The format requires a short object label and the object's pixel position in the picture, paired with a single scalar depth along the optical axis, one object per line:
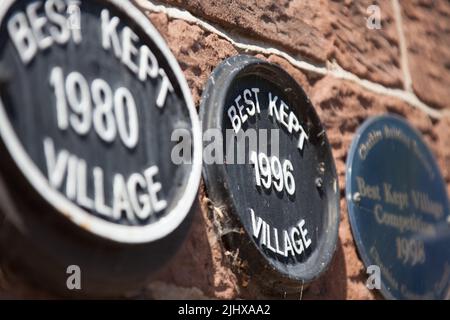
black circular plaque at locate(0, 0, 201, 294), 1.57
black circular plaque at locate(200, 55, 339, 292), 1.78
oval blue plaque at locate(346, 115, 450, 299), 2.00
